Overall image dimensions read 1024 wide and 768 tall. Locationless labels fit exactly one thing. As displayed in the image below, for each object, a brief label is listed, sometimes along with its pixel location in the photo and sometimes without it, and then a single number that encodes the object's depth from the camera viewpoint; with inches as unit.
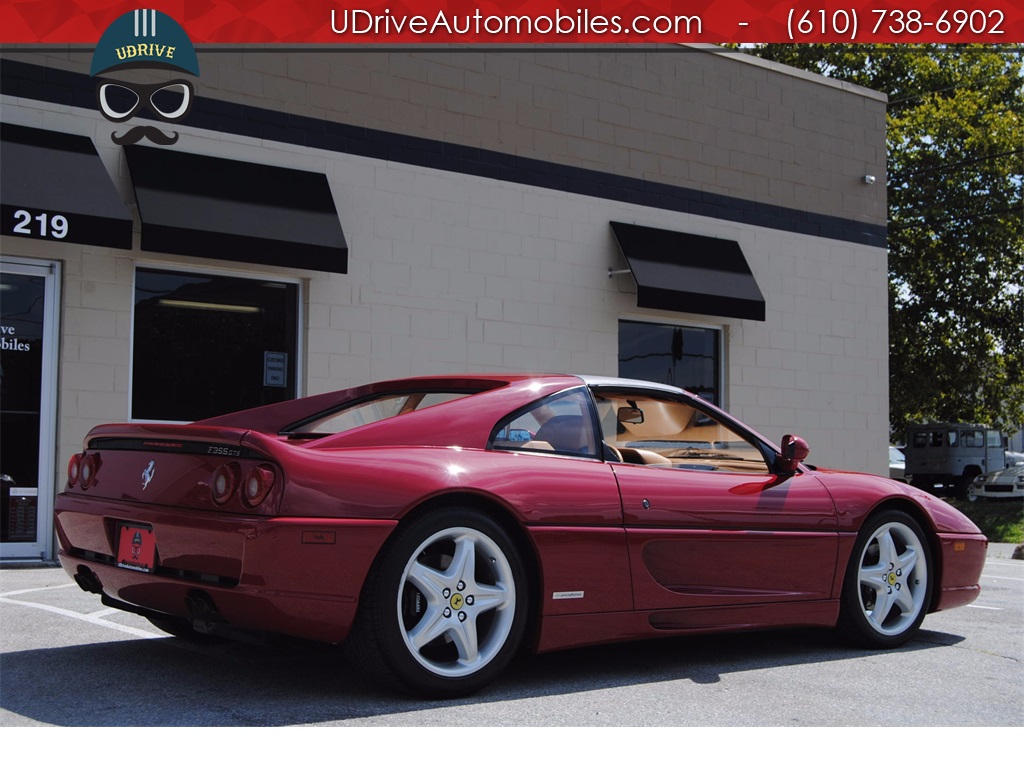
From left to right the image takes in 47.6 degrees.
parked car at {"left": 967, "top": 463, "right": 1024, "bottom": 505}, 1066.7
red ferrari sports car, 157.6
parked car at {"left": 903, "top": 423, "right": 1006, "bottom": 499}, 1141.7
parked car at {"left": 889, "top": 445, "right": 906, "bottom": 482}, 1253.7
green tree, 993.5
